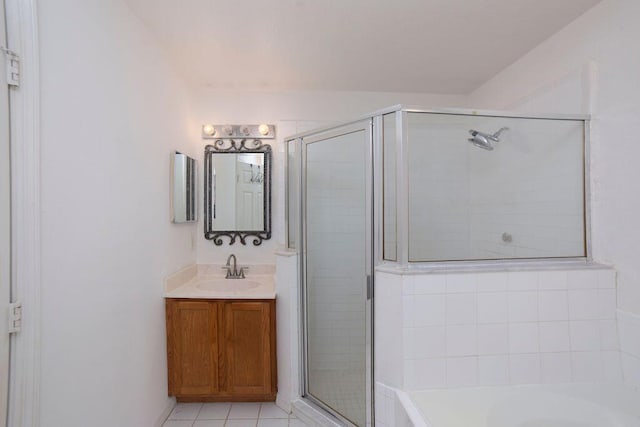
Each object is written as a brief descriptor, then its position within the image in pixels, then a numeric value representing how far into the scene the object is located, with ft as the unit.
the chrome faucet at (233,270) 8.45
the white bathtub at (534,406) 4.28
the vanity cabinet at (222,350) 6.91
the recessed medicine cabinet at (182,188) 7.29
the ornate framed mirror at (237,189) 8.71
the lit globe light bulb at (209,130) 8.66
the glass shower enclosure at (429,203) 5.07
